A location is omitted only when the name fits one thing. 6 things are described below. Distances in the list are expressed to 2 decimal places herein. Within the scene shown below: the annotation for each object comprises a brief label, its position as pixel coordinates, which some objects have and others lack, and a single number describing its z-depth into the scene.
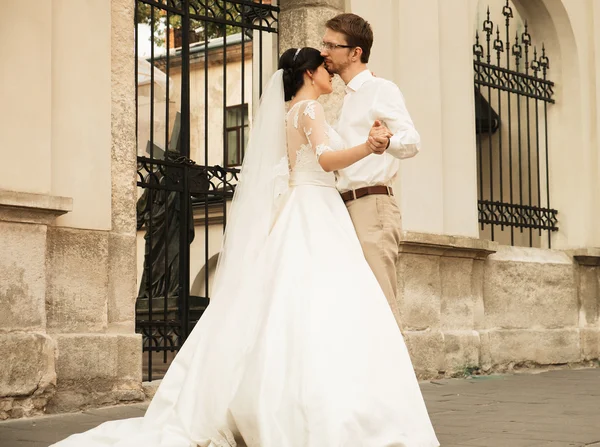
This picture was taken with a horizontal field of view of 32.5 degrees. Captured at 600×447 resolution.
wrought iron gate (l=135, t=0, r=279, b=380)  7.64
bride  4.21
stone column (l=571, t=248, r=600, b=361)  10.81
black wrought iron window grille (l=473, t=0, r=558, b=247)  10.54
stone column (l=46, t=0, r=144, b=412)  6.41
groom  4.98
